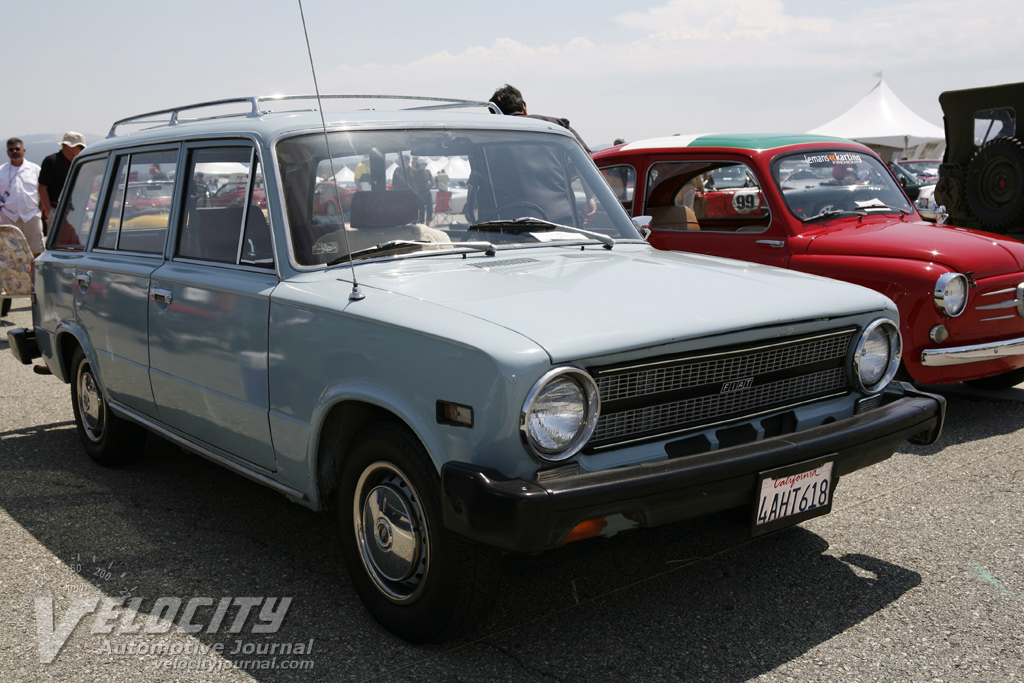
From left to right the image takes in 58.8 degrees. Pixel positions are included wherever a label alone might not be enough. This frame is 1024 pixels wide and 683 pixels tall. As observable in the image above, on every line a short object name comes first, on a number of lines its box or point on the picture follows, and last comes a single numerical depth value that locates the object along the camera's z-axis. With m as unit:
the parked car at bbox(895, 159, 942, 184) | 24.47
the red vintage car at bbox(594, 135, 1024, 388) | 5.25
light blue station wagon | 2.60
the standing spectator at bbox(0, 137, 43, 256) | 10.62
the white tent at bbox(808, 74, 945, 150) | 30.06
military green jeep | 8.84
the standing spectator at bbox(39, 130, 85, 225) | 9.74
